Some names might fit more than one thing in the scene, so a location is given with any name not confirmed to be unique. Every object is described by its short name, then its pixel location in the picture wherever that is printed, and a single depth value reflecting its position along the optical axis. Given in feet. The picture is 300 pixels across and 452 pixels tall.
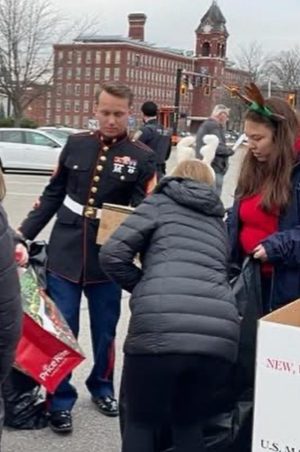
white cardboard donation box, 7.89
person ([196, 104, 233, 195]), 37.27
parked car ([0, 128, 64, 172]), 67.92
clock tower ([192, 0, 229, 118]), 283.79
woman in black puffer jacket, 9.57
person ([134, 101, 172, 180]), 33.83
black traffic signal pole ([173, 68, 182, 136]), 116.43
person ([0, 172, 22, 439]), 7.27
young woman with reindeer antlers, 10.66
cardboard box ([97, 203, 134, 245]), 11.82
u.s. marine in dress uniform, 13.10
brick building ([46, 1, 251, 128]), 286.46
